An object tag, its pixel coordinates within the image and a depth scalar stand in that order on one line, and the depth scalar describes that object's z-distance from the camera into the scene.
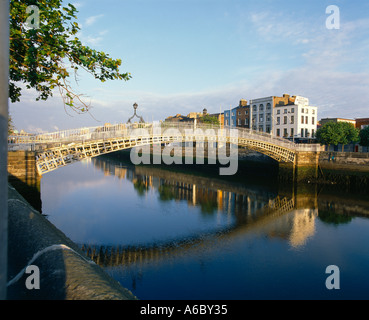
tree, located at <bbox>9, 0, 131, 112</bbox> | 5.51
